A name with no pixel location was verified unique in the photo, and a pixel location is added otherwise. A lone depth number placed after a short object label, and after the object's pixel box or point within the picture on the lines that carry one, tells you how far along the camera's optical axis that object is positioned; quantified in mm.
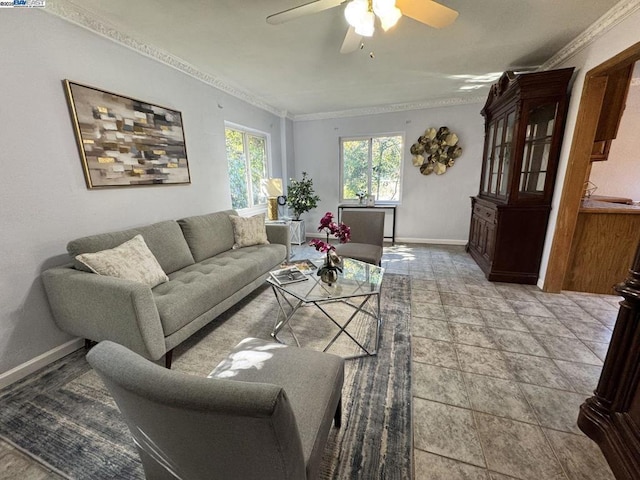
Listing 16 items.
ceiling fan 1433
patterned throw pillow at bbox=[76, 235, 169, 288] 1746
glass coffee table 1863
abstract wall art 2012
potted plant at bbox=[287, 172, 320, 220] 4750
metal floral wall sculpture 4473
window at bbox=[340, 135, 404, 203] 4949
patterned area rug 1199
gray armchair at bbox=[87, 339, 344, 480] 543
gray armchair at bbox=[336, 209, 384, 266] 3383
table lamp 4156
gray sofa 1579
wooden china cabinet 2682
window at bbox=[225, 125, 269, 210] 3896
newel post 1111
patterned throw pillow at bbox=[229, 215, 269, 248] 3135
